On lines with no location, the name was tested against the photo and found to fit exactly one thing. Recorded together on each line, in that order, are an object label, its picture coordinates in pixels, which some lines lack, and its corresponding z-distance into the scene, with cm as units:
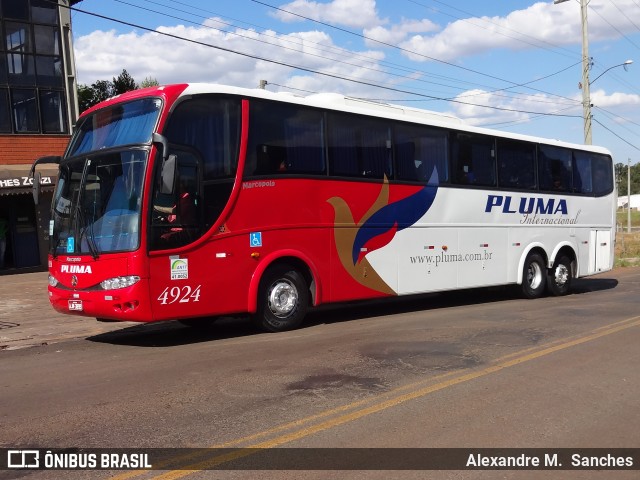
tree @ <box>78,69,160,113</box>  4291
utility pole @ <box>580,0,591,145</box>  3100
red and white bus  893
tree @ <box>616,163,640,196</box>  15162
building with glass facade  2166
